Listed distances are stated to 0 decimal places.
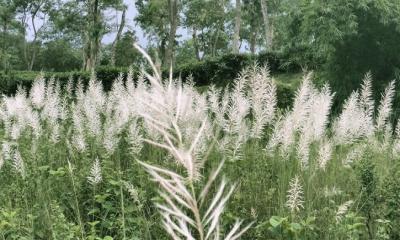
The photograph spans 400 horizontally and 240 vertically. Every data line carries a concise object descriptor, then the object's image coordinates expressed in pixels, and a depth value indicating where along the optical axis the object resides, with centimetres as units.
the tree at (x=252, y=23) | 4281
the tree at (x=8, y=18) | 4161
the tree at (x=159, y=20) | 2970
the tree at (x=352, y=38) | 1138
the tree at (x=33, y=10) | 4556
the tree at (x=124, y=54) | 4647
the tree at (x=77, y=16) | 3541
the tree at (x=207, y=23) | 4416
